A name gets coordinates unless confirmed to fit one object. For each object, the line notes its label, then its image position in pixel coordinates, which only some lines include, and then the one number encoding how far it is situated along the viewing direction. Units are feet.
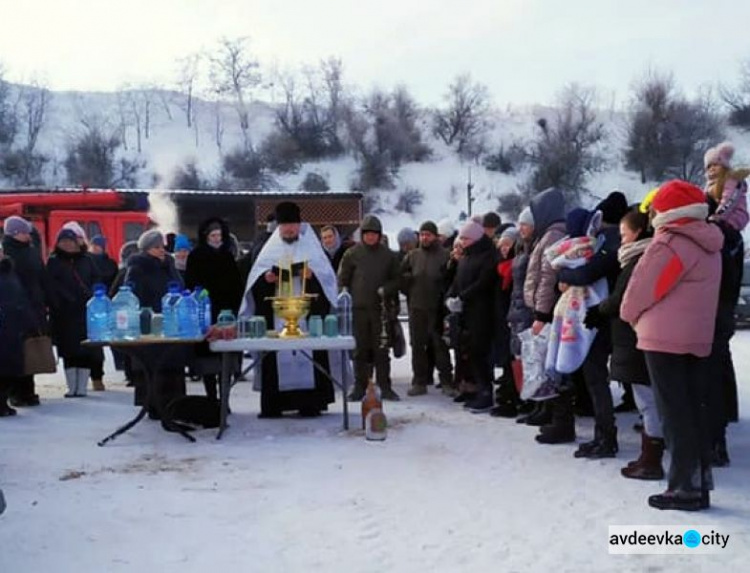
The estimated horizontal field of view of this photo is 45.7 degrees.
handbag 25.85
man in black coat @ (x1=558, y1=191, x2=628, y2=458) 18.22
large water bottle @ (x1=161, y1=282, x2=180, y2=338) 20.94
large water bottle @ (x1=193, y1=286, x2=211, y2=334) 21.57
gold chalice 21.62
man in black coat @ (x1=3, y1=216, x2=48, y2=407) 26.78
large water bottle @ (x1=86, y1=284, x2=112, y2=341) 20.84
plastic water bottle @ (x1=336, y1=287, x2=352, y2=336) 23.24
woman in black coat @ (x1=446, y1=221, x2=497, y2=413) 24.71
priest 23.75
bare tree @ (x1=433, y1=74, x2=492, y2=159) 180.14
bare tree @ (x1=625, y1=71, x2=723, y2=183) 158.30
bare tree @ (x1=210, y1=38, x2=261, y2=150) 210.18
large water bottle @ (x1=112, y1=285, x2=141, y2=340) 20.66
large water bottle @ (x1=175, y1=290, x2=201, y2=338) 20.95
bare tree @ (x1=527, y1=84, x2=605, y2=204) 158.51
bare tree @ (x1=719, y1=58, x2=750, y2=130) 176.04
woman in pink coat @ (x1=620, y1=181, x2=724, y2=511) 14.53
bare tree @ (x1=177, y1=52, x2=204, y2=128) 203.41
